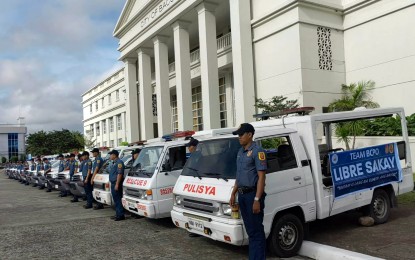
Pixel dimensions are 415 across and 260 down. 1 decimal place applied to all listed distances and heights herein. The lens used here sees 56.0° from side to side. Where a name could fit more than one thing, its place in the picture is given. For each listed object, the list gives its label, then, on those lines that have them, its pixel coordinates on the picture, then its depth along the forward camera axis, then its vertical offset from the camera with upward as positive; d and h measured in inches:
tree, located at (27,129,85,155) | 2326.5 +88.5
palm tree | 647.8 +75.1
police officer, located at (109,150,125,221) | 350.9 -27.1
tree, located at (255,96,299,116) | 615.5 +65.2
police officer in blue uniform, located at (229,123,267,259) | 190.5 -21.4
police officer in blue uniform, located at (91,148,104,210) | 420.8 -11.8
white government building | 632.4 +170.2
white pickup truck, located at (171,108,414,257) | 215.9 -24.1
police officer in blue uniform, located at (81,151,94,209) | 427.2 -26.6
